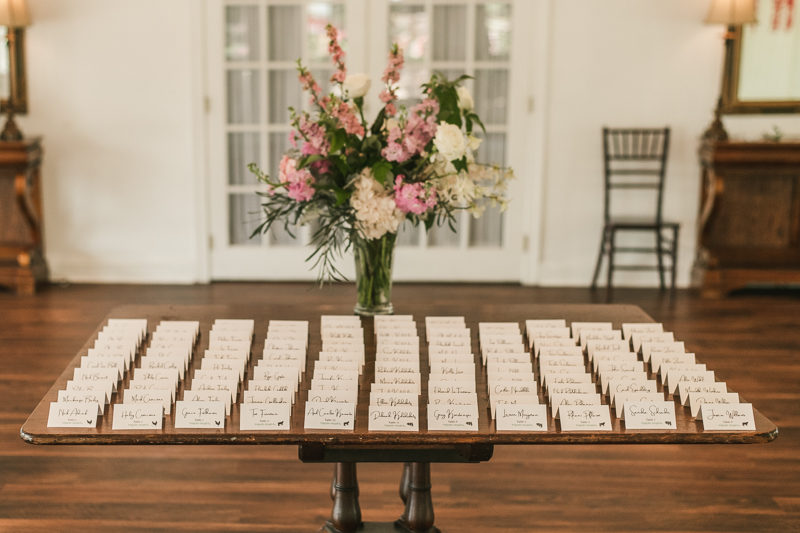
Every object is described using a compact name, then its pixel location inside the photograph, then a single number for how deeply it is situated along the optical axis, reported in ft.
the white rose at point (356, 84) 6.23
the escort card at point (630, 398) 4.66
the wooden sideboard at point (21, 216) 15.23
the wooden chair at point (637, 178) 15.69
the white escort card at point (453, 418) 4.53
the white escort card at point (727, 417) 4.52
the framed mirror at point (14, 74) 15.96
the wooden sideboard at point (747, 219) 15.48
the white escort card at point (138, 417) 4.46
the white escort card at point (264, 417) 4.50
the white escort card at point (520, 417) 4.50
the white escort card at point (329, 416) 4.54
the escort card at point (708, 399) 4.69
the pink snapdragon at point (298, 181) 6.08
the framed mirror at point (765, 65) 15.89
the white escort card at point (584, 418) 4.50
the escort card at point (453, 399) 4.72
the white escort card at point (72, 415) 4.48
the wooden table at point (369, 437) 4.42
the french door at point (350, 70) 15.99
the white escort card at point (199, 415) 4.51
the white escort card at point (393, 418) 4.54
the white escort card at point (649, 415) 4.50
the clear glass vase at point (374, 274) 6.53
